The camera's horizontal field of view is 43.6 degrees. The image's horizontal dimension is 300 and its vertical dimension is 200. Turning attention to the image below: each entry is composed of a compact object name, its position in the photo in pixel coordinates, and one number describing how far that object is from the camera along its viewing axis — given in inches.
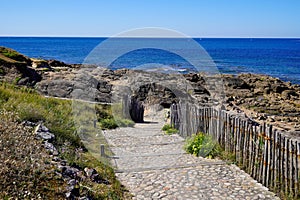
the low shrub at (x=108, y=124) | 592.6
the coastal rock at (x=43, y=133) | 320.2
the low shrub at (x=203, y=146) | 398.3
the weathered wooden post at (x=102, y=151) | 381.4
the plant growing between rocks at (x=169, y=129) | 551.2
